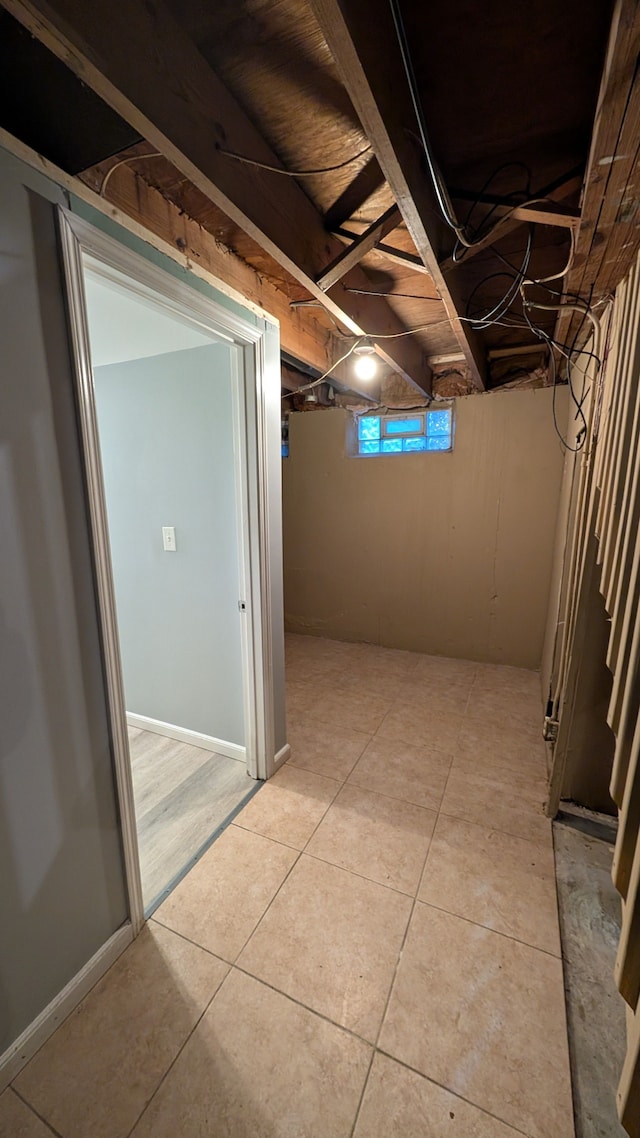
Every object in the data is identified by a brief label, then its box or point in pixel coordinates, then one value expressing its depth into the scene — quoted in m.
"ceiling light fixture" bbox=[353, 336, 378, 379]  2.59
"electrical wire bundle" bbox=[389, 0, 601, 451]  0.92
